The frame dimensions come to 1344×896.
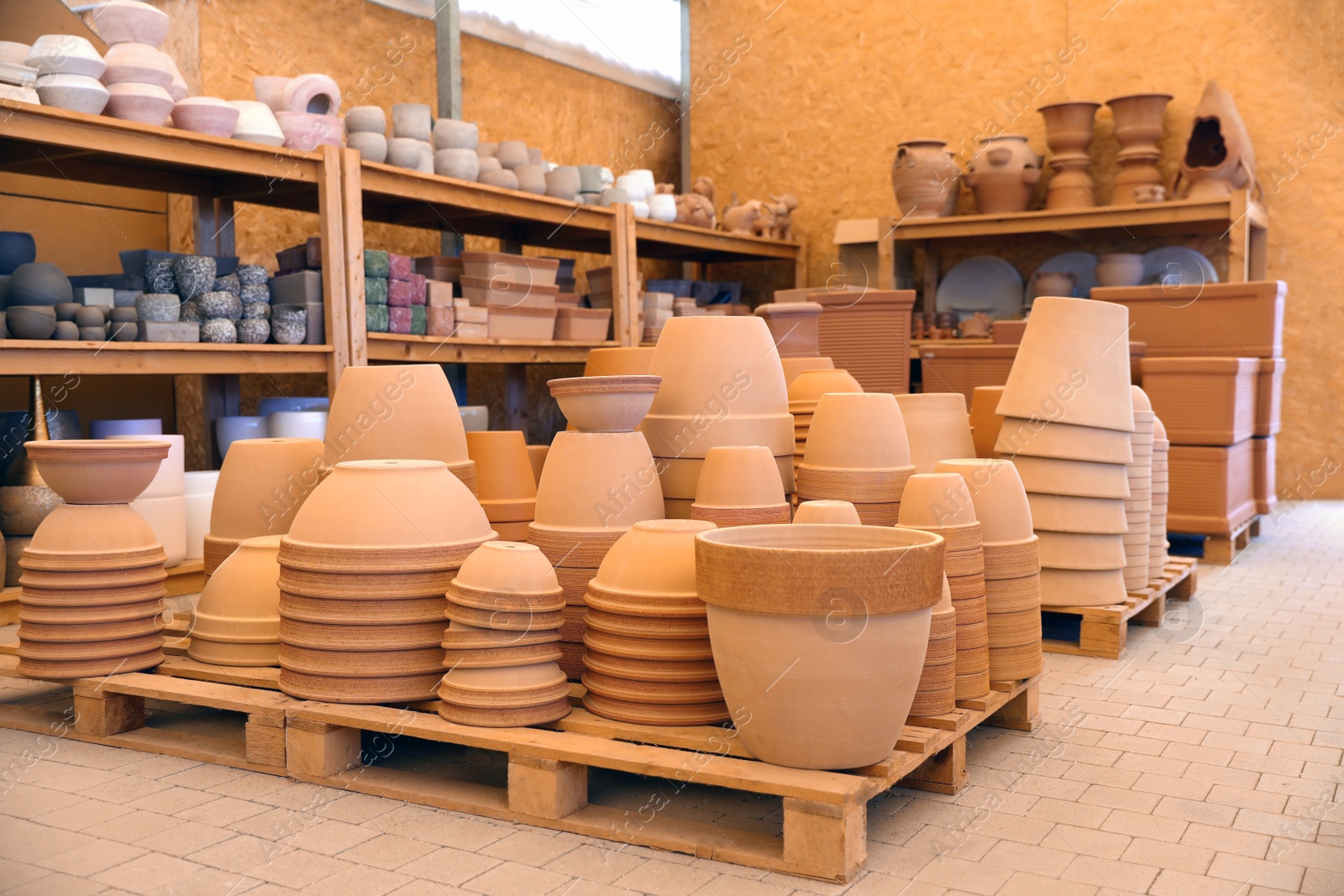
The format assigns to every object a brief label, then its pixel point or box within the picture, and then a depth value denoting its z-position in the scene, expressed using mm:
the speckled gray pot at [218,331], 4902
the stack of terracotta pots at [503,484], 3316
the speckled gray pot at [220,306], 4918
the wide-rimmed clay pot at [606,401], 2850
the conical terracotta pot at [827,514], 2609
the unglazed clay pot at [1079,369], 3824
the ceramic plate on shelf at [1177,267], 8141
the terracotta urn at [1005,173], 8211
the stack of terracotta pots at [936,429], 3838
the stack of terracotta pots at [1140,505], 4125
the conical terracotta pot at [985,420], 4449
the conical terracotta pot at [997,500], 2979
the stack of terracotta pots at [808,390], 3721
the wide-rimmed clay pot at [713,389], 3137
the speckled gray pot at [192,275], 4871
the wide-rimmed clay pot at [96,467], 2928
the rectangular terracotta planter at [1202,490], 5574
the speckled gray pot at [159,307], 4684
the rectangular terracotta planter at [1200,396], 5520
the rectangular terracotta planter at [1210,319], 5938
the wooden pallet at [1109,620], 3842
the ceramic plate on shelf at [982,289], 8977
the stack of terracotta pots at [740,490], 2859
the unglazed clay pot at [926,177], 8414
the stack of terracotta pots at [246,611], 3027
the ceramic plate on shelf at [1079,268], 8711
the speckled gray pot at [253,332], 5047
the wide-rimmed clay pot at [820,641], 2166
